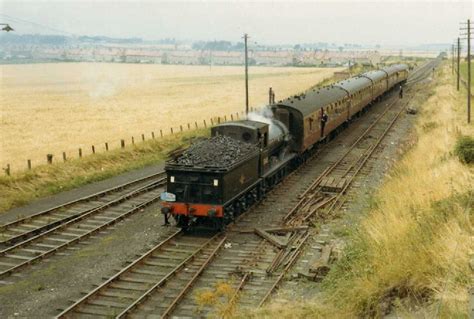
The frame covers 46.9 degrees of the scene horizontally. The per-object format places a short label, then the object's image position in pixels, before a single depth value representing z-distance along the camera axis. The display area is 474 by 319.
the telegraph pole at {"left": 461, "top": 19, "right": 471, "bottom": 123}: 33.97
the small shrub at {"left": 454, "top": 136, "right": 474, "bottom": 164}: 19.00
